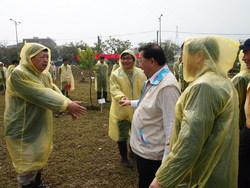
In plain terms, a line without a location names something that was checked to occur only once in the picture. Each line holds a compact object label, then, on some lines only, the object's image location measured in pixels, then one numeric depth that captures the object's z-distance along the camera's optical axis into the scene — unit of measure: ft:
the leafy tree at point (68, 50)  104.72
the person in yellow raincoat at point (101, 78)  22.01
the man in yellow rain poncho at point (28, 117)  6.50
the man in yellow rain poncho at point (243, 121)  5.25
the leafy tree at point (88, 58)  25.02
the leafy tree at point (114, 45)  89.50
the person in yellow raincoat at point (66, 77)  22.42
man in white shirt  4.95
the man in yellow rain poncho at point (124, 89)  9.27
